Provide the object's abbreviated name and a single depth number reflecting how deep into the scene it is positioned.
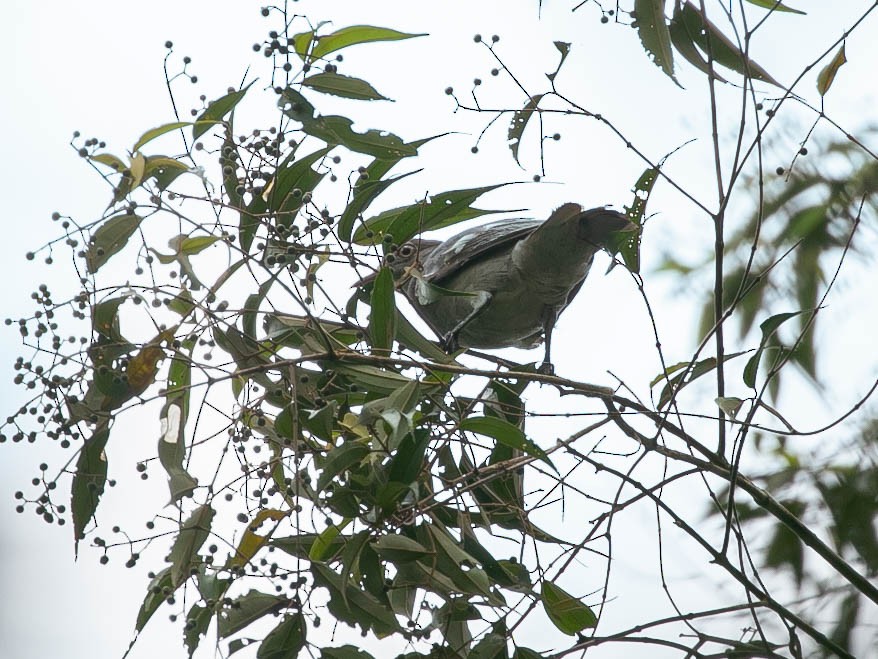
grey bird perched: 6.94
